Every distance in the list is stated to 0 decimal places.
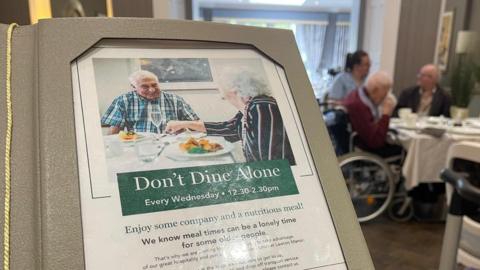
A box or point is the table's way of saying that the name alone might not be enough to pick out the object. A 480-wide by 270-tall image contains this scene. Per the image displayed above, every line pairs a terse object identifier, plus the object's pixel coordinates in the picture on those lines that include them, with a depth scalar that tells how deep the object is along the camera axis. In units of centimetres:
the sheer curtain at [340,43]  830
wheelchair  286
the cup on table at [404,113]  312
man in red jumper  276
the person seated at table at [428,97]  353
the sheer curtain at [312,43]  824
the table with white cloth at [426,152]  263
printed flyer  50
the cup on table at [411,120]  296
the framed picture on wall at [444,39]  464
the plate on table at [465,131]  271
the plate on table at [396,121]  314
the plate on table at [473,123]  300
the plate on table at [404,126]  288
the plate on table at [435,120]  302
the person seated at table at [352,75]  411
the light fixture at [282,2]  772
